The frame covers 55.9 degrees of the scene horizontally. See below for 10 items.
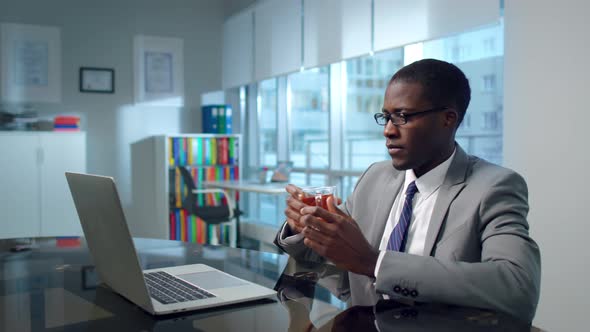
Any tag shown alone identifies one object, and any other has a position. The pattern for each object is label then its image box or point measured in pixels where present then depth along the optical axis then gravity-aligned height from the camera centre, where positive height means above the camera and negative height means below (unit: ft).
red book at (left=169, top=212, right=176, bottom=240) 19.26 -2.85
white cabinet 16.94 -1.19
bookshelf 18.81 -1.23
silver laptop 3.70 -0.96
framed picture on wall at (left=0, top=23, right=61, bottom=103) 18.08 +2.65
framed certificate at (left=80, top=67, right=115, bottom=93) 19.27 +2.21
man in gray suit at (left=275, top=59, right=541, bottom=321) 3.82 -0.64
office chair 16.62 -2.00
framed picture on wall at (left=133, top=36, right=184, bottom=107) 20.17 +2.66
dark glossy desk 3.42 -1.15
